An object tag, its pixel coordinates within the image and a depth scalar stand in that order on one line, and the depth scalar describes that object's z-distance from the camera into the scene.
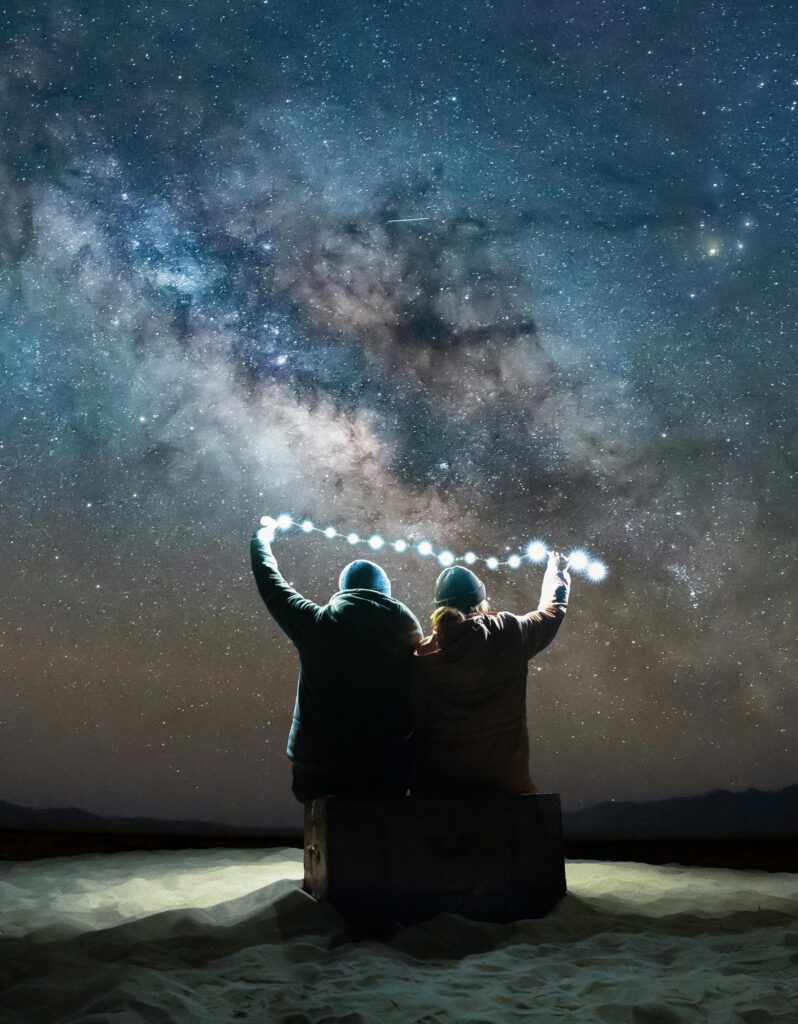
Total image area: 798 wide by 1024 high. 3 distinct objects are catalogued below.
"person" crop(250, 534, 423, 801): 4.51
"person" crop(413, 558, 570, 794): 4.59
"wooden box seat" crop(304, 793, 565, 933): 4.05
